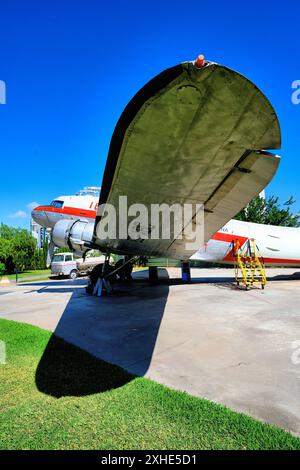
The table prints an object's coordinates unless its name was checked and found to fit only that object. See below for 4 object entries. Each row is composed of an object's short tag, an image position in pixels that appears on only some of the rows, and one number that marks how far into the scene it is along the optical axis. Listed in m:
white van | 21.60
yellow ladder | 14.02
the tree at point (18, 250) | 31.69
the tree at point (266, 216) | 34.28
